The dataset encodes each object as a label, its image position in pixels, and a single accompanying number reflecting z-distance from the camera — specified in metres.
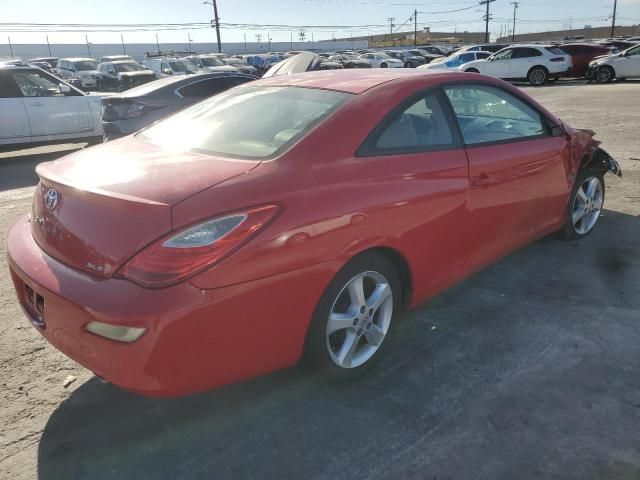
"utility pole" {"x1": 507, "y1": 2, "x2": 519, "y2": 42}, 114.81
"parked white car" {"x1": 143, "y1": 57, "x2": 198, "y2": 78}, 26.17
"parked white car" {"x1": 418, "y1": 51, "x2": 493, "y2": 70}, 25.57
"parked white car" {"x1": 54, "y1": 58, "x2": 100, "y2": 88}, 27.30
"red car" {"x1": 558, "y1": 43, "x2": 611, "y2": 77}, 24.69
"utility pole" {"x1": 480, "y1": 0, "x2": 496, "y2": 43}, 78.49
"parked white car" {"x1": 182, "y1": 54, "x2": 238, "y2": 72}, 28.17
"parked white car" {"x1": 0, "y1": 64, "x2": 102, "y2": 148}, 9.05
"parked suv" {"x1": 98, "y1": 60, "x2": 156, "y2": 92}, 22.47
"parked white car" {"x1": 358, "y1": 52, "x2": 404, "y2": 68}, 35.24
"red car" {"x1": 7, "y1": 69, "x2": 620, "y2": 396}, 2.08
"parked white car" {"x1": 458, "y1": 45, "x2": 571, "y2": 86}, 23.22
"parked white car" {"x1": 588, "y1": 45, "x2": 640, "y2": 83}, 21.89
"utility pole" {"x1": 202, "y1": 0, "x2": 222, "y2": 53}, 59.16
